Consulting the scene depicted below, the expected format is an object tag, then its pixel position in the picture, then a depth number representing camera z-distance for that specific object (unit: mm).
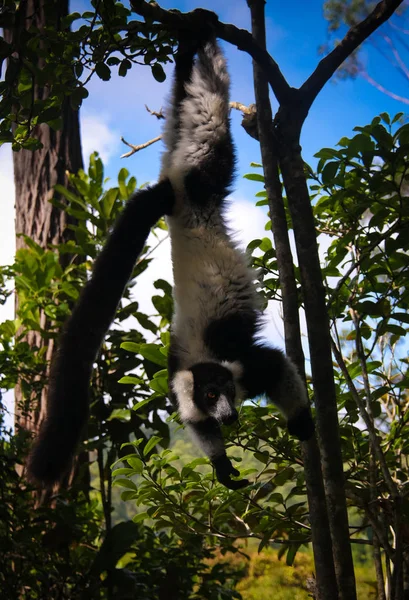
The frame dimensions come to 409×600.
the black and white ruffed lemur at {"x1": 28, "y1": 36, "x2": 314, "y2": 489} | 1875
